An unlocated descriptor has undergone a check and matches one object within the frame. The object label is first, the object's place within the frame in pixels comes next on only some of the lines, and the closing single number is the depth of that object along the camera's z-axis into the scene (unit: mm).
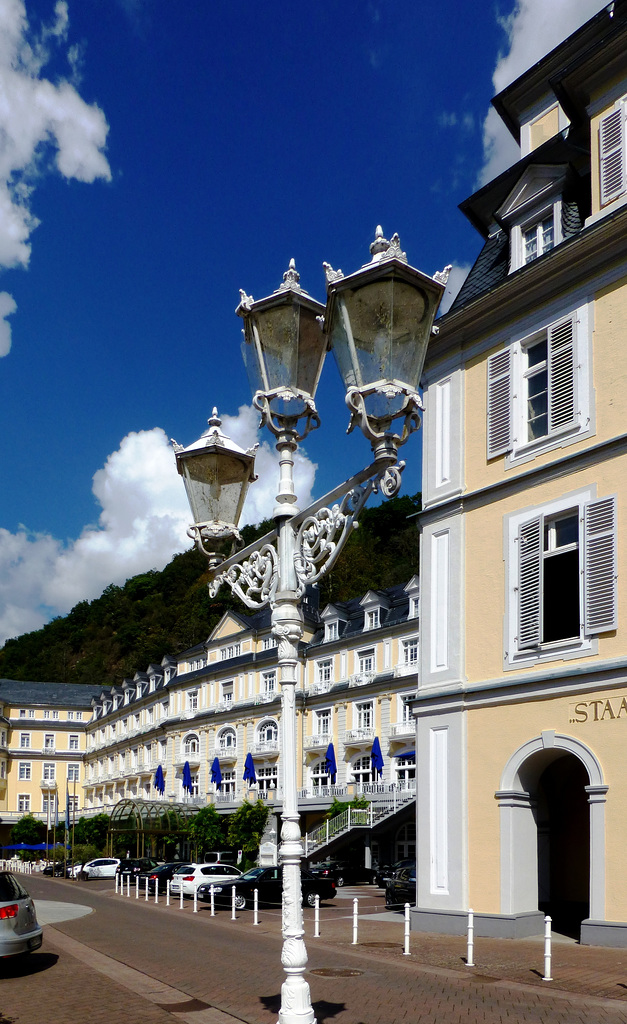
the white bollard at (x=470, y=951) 13803
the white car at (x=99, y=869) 50844
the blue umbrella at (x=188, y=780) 55438
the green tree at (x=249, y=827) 46500
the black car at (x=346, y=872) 36094
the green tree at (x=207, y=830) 48656
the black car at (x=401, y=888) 25812
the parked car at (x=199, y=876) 31750
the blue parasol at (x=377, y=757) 41350
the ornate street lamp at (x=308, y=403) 7324
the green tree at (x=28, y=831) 82562
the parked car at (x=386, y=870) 32609
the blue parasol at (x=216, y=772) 52781
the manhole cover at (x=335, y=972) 13523
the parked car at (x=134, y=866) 43938
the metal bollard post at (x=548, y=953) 12156
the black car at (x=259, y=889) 27141
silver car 13414
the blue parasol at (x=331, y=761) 43128
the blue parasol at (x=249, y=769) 48094
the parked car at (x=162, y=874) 37794
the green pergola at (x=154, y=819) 50156
